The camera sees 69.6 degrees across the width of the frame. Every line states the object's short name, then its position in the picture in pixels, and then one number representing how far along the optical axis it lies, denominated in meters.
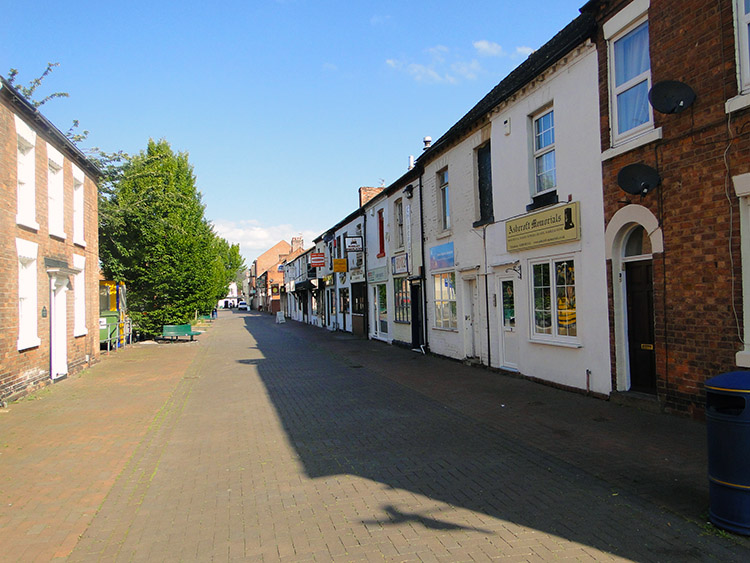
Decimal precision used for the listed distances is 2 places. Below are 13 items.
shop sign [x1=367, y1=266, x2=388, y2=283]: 21.53
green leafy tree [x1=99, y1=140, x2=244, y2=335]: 23.34
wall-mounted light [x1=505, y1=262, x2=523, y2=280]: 11.27
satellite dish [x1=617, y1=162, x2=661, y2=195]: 7.55
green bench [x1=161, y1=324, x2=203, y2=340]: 23.77
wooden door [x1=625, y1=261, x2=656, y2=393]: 8.11
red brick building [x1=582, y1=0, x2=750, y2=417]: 6.46
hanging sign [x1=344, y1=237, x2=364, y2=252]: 24.92
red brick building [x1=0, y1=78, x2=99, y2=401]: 10.01
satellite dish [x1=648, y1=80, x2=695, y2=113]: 6.89
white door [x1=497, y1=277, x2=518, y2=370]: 11.72
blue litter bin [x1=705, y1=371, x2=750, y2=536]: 3.89
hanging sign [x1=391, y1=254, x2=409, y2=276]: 18.53
